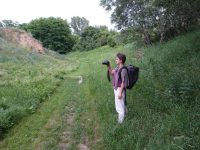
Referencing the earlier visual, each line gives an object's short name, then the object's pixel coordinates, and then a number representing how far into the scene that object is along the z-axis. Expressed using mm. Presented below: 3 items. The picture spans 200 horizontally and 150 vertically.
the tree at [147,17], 9314
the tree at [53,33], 33053
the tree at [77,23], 70460
